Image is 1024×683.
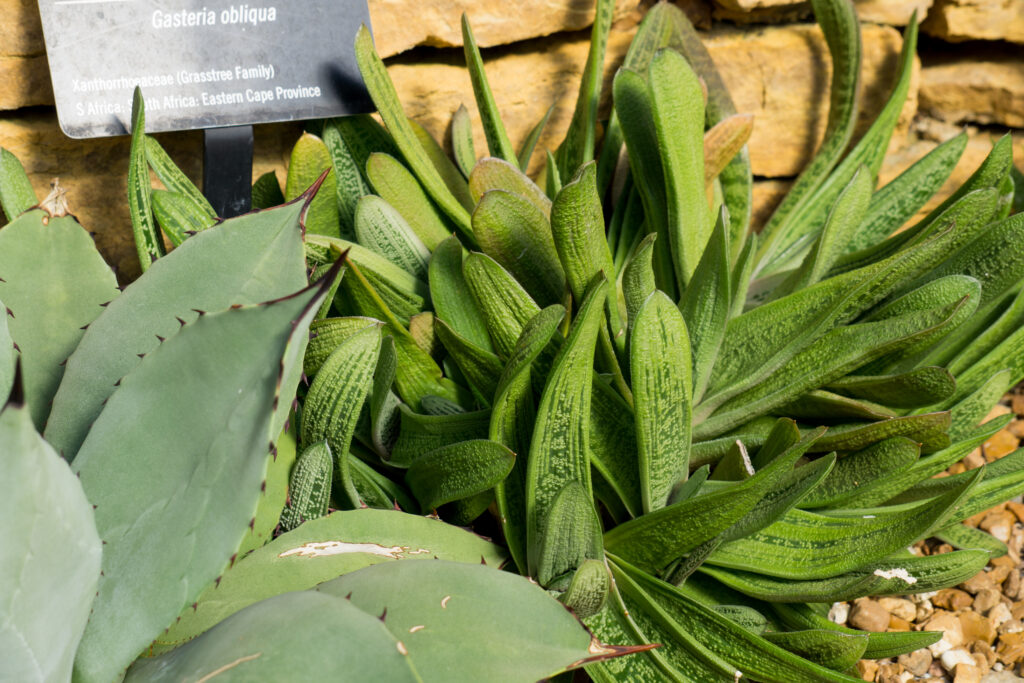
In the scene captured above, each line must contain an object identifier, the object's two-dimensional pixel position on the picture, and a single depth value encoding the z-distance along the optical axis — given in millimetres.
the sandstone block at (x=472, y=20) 1177
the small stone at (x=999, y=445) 1279
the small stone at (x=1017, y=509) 1204
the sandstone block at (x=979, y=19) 1468
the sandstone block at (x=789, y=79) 1432
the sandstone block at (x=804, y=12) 1438
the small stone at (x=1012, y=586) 1100
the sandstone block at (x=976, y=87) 1551
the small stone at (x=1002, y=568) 1118
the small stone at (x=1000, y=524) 1172
